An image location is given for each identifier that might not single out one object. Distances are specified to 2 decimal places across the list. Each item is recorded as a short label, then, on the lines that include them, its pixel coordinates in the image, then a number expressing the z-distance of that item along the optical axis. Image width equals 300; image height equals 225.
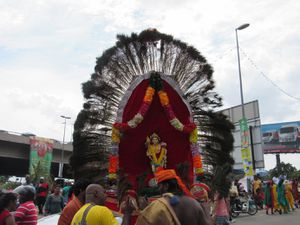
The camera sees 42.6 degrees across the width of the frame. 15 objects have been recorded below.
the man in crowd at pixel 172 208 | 2.98
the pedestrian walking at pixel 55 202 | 11.10
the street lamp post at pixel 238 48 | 20.23
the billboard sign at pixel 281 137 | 44.16
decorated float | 8.55
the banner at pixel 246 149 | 17.78
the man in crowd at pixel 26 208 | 4.73
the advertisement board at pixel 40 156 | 33.81
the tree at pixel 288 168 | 69.55
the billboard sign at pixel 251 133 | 19.03
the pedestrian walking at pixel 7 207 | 4.17
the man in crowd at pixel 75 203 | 4.37
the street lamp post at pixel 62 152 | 43.78
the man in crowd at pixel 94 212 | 3.52
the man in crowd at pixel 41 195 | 14.98
